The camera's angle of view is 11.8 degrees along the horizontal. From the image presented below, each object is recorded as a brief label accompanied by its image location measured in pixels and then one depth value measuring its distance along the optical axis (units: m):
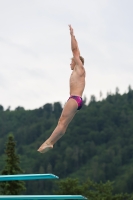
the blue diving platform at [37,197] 10.30
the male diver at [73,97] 12.09
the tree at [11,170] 35.06
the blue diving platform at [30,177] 11.58
